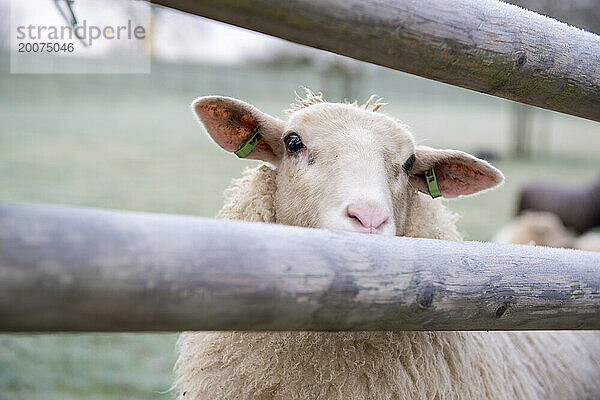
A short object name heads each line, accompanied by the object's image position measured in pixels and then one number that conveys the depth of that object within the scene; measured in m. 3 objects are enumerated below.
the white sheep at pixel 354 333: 2.04
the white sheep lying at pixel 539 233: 6.23
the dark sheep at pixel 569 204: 12.06
